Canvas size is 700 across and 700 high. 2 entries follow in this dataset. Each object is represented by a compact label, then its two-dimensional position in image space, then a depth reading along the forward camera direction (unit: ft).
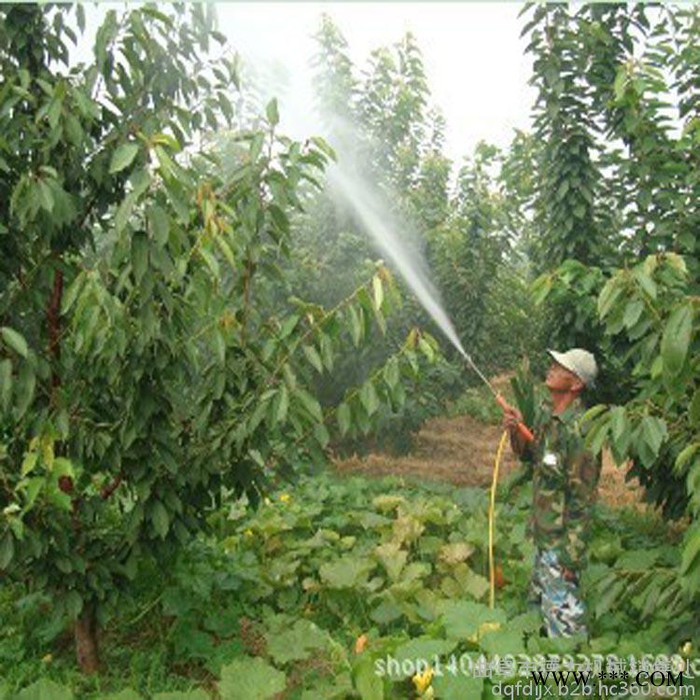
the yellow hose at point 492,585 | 16.03
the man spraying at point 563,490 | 14.24
